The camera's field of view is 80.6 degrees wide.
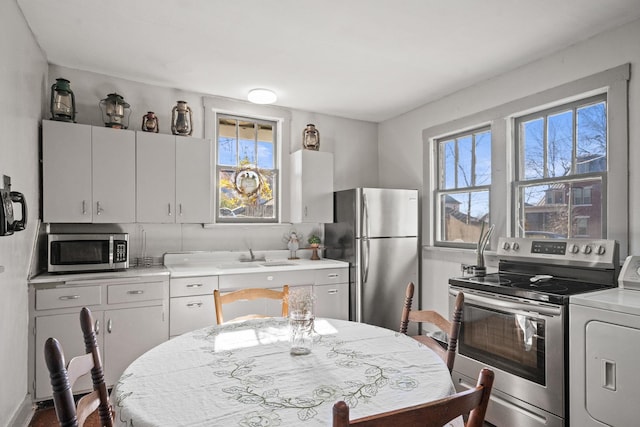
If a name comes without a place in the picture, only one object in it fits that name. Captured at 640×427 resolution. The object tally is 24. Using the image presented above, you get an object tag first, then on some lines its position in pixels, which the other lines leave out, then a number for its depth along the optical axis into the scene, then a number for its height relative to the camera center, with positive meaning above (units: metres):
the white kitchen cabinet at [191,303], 3.14 -0.75
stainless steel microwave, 2.89 -0.29
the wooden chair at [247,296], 2.14 -0.48
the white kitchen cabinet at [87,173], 2.98 +0.35
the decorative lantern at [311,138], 4.30 +0.88
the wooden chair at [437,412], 0.76 -0.45
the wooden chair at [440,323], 1.70 -0.55
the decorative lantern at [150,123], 3.48 +0.86
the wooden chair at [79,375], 0.88 -0.48
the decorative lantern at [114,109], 3.30 +0.94
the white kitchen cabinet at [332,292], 3.81 -0.80
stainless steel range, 2.18 -0.70
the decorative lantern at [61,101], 3.03 +0.93
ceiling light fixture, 3.75 +1.20
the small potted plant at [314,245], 4.34 -0.35
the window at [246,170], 4.05 +0.50
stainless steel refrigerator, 3.94 -0.37
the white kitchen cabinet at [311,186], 4.12 +0.32
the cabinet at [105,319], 2.70 -0.79
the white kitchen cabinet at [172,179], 3.33 +0.34
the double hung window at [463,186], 3.67 +0.29
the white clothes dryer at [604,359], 1.87 -0.76
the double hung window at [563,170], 2.75 +0.35
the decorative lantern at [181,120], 3.59 +0.91
